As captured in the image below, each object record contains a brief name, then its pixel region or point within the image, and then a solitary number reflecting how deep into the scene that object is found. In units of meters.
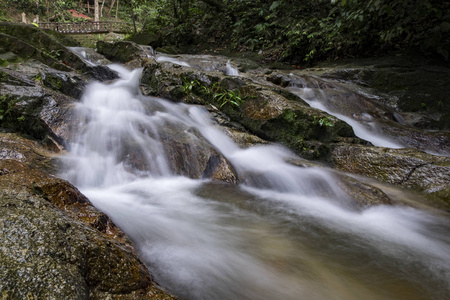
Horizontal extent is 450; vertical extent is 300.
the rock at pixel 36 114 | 4.54
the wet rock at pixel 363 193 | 3.61
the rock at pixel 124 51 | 10.05
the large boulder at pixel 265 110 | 5.31
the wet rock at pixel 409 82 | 7.21
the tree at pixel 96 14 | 29.08
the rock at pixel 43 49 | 6.66
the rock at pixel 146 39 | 13.70
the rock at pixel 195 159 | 4.39
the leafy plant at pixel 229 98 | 6.07
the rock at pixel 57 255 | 1.21
